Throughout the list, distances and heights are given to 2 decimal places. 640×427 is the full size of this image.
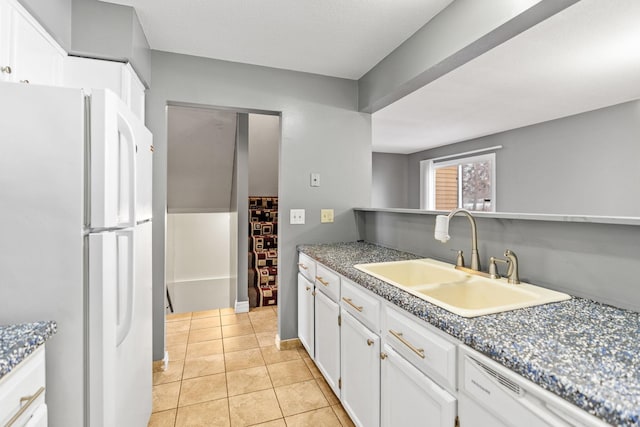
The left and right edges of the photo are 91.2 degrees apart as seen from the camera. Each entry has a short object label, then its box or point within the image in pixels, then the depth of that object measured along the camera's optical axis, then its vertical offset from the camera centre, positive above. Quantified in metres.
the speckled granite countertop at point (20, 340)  0.74 -0.34
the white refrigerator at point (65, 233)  0.94 -0.07
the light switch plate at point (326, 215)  2.58 -0.03
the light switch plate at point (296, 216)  2.49 -0.04
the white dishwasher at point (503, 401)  0.64 -0.43
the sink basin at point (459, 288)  1.14 -0.34
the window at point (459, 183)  4.72 +0.48
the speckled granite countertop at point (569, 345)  0.59 -0.34
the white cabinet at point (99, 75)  1.72 +0.76
